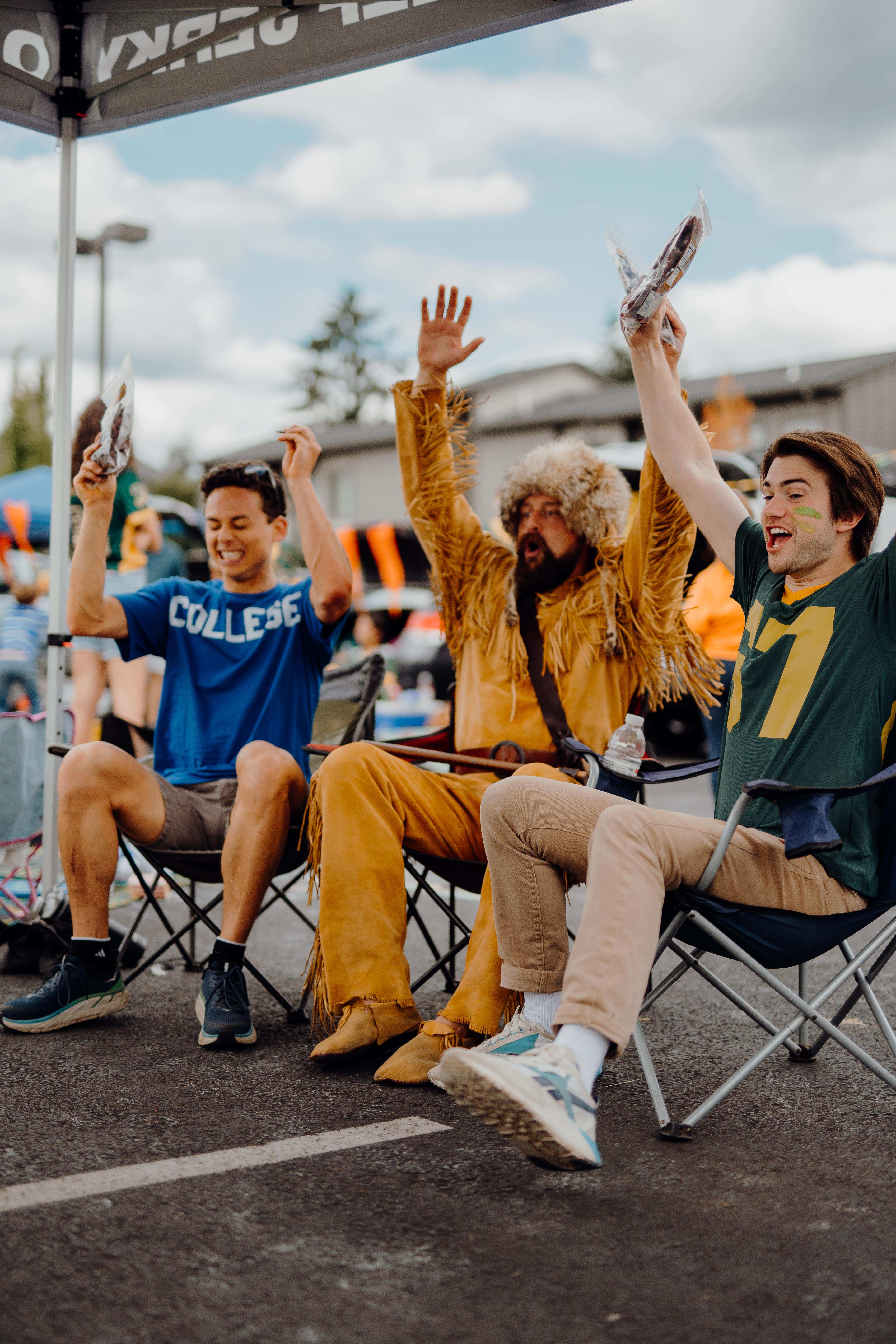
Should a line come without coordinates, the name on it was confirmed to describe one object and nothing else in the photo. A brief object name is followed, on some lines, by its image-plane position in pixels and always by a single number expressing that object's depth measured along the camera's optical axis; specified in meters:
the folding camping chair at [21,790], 3.92
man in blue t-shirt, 2.99
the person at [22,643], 9.41
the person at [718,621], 4.95
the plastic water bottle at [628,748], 2.76
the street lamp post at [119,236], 13.78
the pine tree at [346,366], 55.97
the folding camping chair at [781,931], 2.17
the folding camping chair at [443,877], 2.97
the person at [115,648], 4.77
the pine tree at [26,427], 33.59
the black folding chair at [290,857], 3.16
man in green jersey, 1.99
